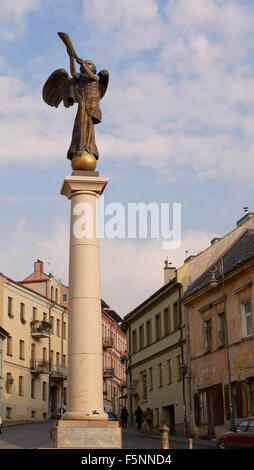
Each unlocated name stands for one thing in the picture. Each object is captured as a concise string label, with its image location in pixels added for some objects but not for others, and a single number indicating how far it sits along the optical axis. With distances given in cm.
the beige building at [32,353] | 5525
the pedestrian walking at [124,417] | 4526
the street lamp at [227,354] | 2957
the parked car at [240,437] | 2103
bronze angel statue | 1822
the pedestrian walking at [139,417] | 4033
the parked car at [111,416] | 3678
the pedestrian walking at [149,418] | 4191
